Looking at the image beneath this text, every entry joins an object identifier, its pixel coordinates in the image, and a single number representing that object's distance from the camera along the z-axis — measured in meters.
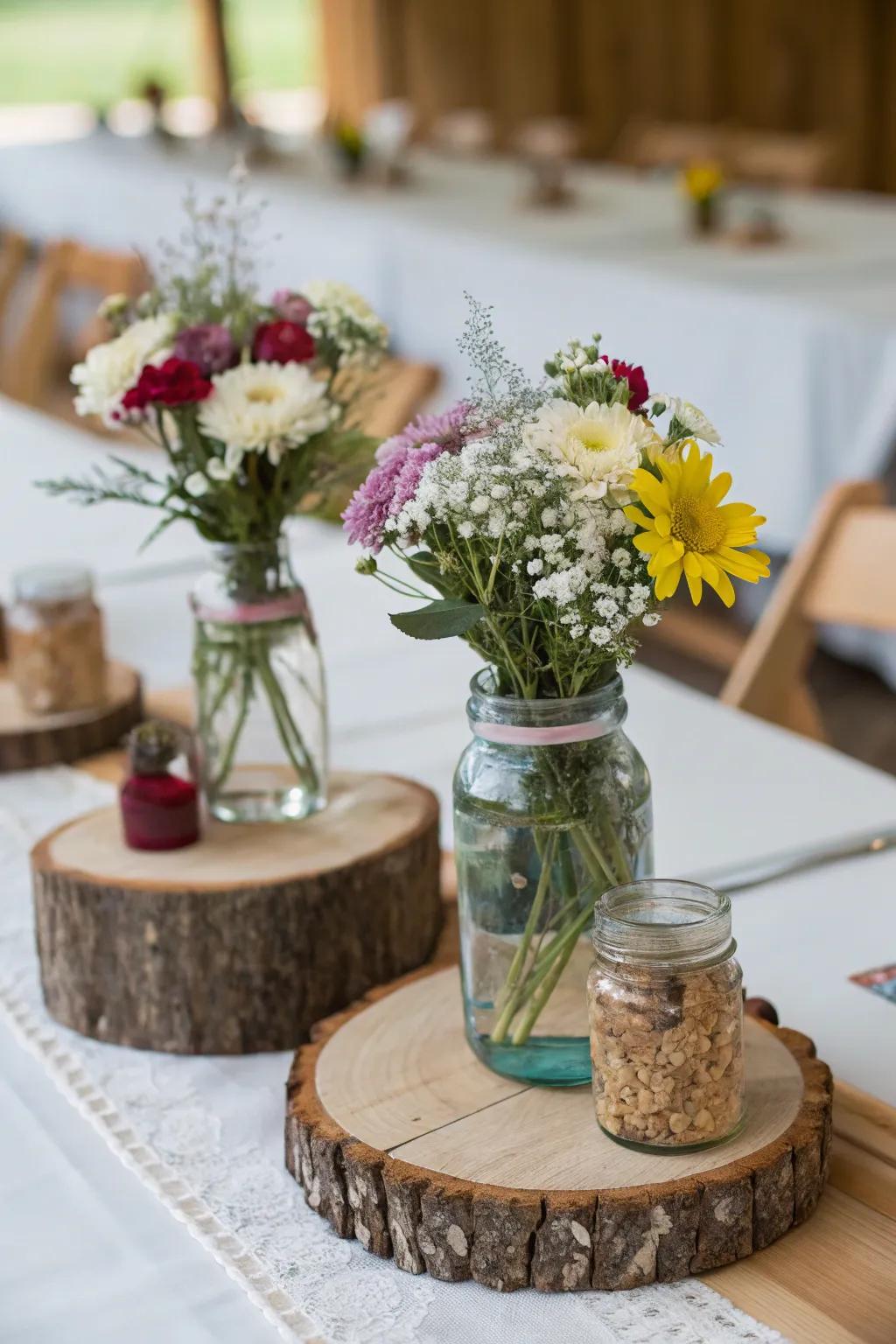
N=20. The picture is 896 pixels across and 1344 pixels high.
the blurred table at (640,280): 3.28
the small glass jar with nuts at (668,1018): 0.85
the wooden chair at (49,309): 3.93
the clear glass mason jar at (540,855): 0.91
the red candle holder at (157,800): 1.17
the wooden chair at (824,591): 1.76
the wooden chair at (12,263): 4.66
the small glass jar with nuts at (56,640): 1.54
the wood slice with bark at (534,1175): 0.84
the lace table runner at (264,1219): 0.84
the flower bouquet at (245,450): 1.12
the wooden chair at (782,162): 5.35
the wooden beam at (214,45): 7.43
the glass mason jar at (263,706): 1.22
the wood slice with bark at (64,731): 1.56
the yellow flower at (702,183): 4.10
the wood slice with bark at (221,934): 1.11
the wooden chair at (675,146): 5.84
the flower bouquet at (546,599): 0.83
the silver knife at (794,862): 1.31
